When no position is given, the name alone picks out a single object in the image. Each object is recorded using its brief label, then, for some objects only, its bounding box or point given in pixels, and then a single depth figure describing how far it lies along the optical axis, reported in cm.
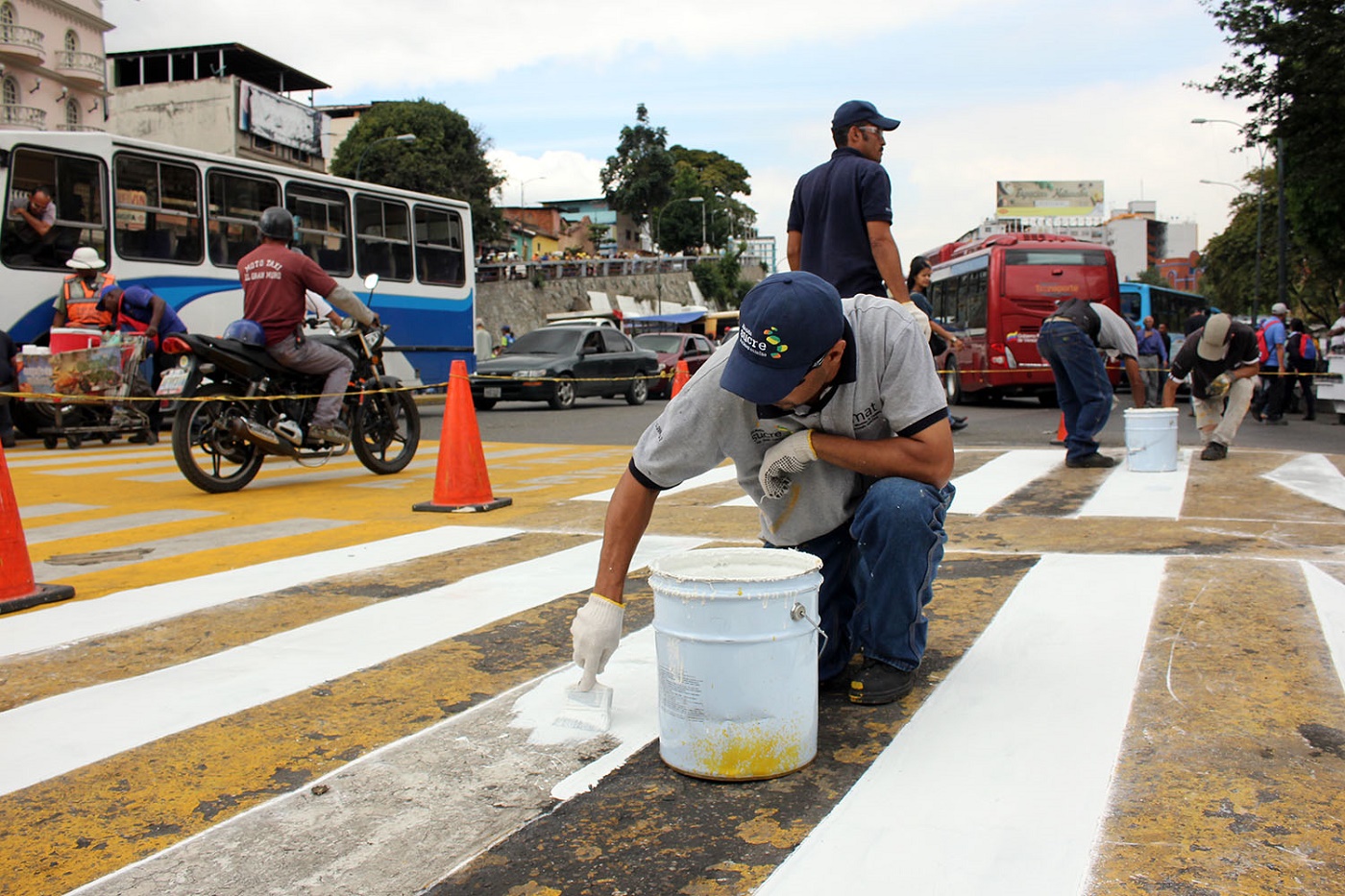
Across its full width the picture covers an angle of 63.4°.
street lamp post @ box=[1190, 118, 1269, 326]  2754
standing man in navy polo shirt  519
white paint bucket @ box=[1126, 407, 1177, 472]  760
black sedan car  1900
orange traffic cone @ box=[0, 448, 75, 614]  414
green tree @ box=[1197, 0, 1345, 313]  1856
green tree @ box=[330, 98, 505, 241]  5397
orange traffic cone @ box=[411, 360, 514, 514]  648
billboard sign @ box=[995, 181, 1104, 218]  12512
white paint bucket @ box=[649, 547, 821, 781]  235
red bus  1892
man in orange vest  1084
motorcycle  698
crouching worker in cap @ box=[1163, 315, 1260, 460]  830
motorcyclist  726
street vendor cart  997
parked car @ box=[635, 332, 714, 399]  2497
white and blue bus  1147
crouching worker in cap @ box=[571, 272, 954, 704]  265
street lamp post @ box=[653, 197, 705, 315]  7081
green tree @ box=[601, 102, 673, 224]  10550
